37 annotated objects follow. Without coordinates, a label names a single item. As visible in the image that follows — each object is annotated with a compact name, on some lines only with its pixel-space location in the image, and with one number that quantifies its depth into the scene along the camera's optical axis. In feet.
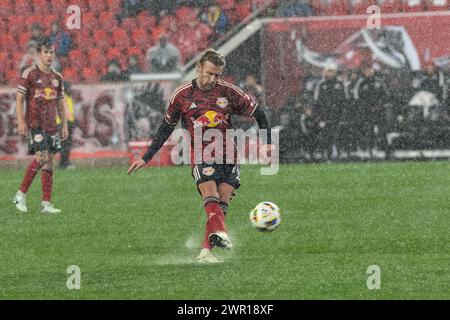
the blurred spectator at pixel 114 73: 81.66
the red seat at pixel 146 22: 86.17
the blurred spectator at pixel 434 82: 74.43
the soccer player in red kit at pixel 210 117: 33.30
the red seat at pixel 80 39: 86.84
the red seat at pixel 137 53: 84.39
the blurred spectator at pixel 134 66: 83.41
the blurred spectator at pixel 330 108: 74.18
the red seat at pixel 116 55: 84.89
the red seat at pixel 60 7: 87.66
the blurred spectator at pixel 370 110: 73.72
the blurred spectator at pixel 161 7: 86.38
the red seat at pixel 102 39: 86.43
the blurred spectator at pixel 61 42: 85.71
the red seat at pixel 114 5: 87.30
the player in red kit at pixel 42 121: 49.39
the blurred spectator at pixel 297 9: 80.12
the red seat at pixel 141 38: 85.46
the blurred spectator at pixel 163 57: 81.30
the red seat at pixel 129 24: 86.28
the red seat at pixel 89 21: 87.15
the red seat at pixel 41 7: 87.81
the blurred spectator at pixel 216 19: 84.48
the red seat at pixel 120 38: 86.02
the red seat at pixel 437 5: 79.99
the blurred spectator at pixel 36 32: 86.02
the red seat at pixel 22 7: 88.43
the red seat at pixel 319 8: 80.33
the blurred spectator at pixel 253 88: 77.46
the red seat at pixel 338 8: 80.09
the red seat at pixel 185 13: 85.10
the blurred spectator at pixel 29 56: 85.46
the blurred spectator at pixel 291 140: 74.18
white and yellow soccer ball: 34.14
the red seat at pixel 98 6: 87.61
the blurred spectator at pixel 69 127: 76.04
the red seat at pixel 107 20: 86.99
